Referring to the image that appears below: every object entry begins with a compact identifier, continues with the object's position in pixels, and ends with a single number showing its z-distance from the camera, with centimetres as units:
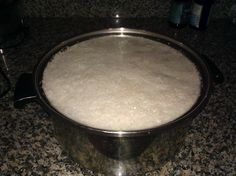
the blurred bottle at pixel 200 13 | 117
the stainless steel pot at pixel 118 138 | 56
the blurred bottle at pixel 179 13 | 116
